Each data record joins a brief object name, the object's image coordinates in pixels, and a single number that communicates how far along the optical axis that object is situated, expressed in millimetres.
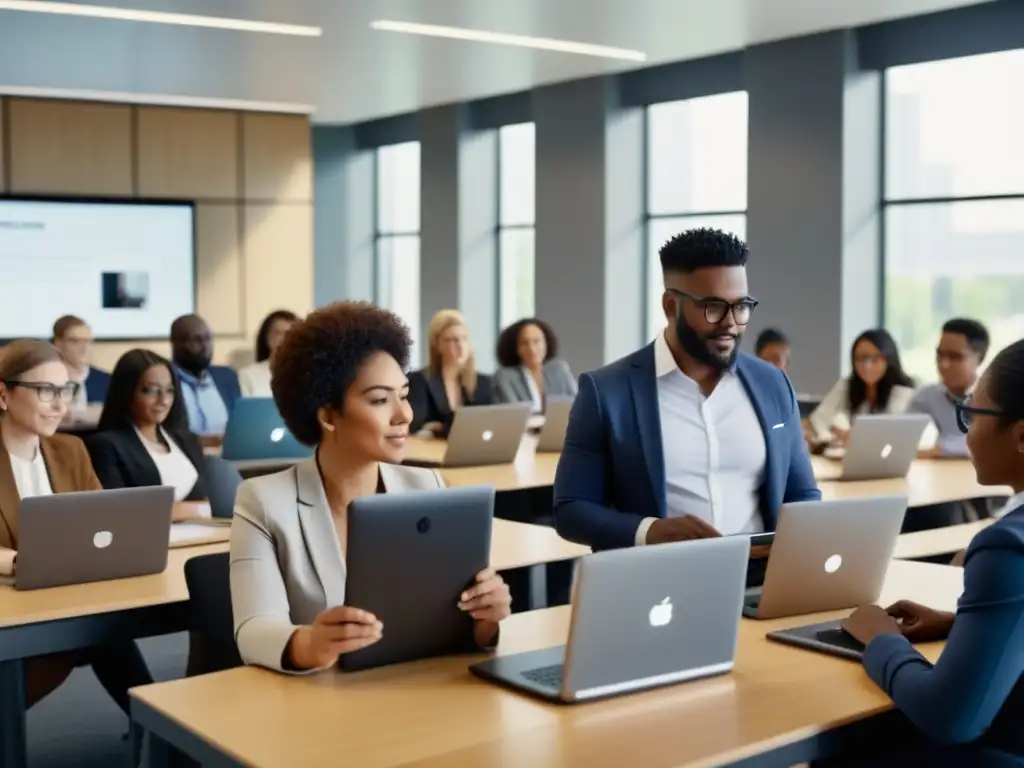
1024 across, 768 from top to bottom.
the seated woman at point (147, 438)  4008
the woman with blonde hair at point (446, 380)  6773
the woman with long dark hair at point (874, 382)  6105
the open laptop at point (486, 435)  5543
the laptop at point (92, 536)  3010
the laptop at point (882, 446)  5082
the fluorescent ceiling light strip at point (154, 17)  7105
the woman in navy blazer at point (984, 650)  1926
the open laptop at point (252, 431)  5842
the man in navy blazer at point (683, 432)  2918
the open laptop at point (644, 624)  2025
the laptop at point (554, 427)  6086
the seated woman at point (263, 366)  7531
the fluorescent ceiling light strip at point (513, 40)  7777
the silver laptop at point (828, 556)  2490
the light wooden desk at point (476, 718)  1885
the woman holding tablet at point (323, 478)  2334
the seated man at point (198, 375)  7145
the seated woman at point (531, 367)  7430
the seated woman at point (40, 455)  3373
